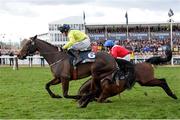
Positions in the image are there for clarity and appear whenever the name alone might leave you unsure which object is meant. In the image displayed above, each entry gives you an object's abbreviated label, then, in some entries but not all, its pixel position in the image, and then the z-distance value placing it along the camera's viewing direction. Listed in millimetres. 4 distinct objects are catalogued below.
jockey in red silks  12430
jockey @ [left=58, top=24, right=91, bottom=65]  11242
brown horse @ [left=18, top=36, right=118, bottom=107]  10867
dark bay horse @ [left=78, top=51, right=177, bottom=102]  11305
